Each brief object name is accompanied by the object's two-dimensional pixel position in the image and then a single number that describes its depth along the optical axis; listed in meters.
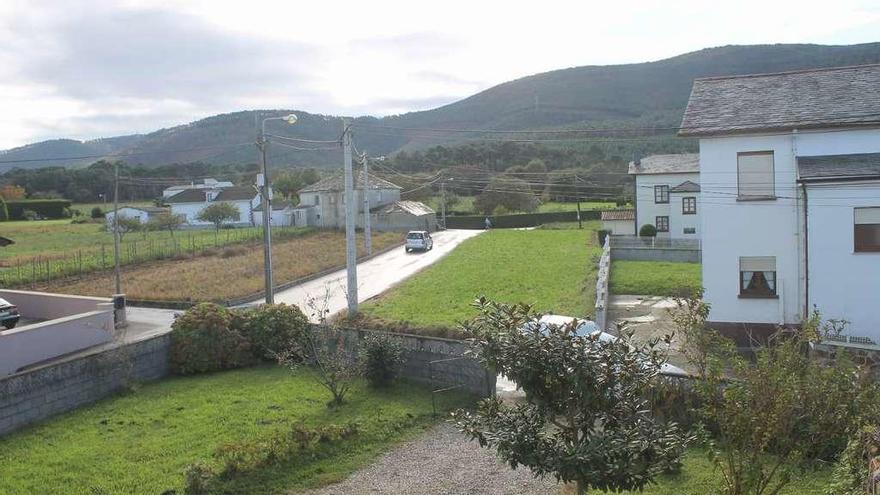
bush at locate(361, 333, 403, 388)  17.94
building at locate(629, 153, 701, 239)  49.41
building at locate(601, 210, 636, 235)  54.25
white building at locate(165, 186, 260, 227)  75.16
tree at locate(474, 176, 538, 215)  78.12
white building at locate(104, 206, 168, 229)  74.22
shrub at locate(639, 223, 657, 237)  49.81
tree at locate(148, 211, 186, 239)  64.24
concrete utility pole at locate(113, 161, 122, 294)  30.02
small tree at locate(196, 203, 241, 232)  64.31
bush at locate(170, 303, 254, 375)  20.70
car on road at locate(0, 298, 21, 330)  23.81
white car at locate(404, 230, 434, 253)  48.66
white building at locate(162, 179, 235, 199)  91.93
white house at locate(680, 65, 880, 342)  19.81
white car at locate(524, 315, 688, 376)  16.90
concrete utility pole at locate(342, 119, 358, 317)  23.80
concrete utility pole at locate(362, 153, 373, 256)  44.81
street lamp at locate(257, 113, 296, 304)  25.77
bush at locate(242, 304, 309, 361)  21.12
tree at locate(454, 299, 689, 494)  7.22
